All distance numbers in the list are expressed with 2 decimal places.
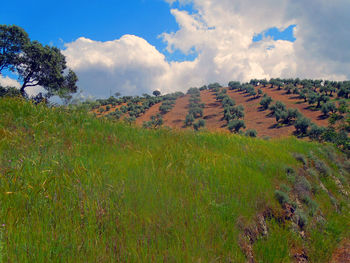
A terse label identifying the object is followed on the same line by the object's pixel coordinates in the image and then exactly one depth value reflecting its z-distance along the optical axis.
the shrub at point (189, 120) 36.53
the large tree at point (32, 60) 24.42
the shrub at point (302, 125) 26.11
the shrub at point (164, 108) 43.79
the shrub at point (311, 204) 5.56
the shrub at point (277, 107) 35.37
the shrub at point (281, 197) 5.01
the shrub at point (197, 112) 40.59
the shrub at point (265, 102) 40.22
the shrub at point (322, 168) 8.50
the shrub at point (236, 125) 30.36
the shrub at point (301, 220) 4.84
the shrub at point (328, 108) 31.64
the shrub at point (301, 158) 8.29
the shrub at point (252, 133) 25.77
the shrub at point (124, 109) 45.19
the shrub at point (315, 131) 23.48
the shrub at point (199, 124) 33.75
